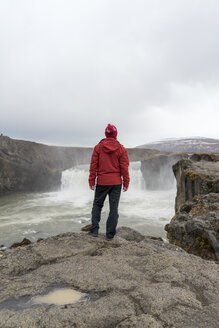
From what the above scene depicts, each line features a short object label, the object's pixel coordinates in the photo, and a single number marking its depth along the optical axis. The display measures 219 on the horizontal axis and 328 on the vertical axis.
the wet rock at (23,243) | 9.18
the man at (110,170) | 4.79
